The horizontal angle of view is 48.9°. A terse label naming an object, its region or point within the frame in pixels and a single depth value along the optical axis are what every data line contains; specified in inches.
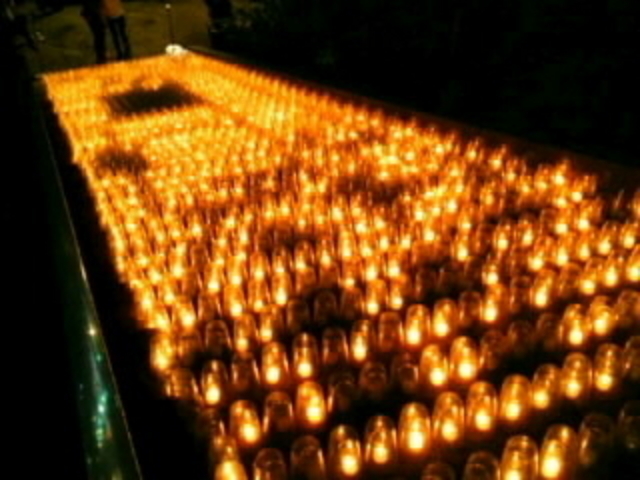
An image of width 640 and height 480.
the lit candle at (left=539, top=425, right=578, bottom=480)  66.9
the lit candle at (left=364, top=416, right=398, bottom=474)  69.6
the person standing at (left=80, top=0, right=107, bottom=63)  389.7
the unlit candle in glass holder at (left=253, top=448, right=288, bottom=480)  67.0
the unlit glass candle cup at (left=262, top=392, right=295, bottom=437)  74.5
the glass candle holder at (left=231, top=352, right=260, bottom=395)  81.1
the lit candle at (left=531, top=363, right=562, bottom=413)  75.6
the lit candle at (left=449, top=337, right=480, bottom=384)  80.9
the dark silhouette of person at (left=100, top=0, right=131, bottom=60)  390.3
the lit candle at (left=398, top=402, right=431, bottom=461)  70.6
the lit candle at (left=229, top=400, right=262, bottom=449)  73.7
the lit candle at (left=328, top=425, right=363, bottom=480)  68.7
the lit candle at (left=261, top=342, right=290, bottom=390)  82.0
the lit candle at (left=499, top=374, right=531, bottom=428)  74.2
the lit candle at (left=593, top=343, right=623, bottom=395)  77.5
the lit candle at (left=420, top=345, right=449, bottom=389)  79.8
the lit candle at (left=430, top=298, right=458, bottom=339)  89.0
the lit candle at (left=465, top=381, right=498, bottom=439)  73.2
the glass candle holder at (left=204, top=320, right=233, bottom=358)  88.6
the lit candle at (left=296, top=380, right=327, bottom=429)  76.0
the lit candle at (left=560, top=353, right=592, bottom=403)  76.7
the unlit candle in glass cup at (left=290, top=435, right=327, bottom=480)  67.6
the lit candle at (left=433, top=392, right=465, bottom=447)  71.7
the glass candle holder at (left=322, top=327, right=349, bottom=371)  84.6
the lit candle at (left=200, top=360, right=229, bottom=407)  80.3
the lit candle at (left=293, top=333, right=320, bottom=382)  83.1
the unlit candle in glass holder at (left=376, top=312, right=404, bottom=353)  86.5
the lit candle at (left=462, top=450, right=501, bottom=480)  64.2
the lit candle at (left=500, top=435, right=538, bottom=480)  65.8
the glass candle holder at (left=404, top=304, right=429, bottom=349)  87.6
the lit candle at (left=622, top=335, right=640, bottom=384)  78.3
